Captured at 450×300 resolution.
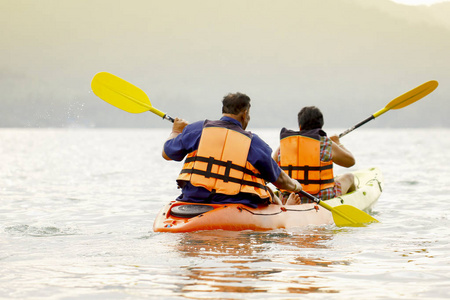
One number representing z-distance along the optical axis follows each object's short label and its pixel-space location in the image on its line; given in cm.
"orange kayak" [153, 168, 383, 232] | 1069
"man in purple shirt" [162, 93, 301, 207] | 1088
